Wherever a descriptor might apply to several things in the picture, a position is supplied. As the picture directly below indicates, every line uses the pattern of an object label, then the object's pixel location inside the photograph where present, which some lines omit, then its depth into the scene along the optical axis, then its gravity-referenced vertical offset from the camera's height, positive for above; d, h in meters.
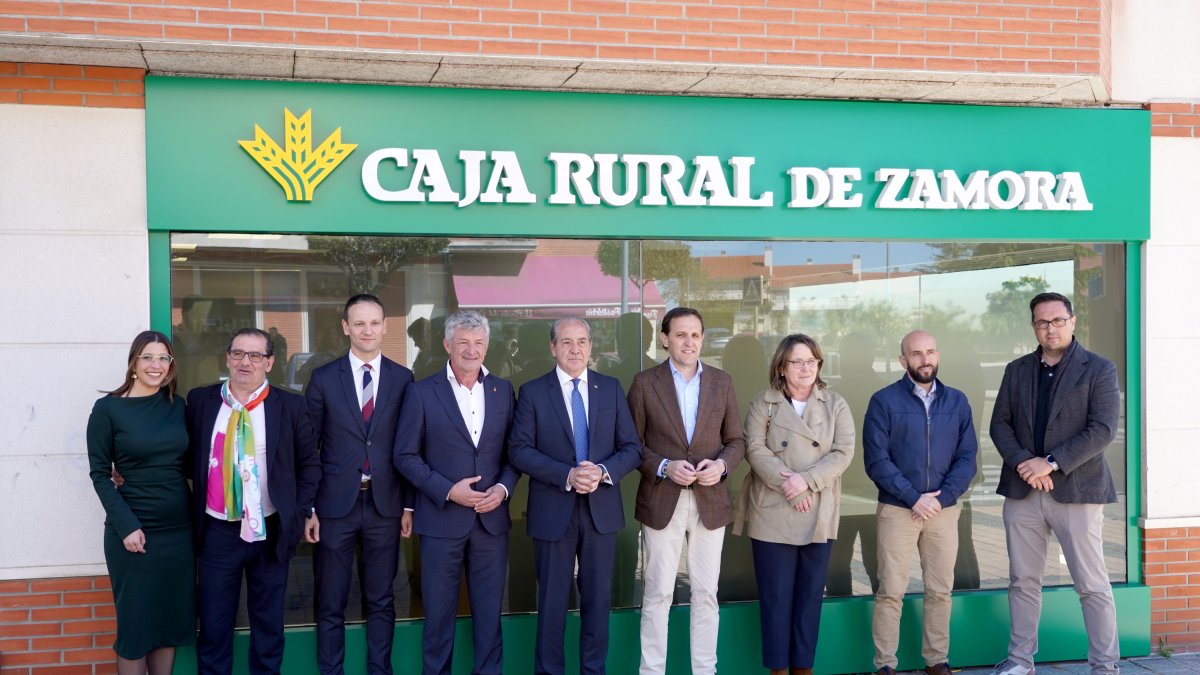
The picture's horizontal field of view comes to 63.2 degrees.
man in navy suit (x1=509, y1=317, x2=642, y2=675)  4.99 -0.89
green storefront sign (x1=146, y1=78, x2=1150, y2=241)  5.24 +0.87
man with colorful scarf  4.72 -0.84
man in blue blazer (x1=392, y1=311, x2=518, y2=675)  4.88 -0.82
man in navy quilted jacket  5.38 -0.89
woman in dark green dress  4.50 -0.82
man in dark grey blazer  5.31 -0.83
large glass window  5.42 +0.05
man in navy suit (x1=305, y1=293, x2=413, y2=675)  4.93 -0.85
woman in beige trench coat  5.17 -0.99
